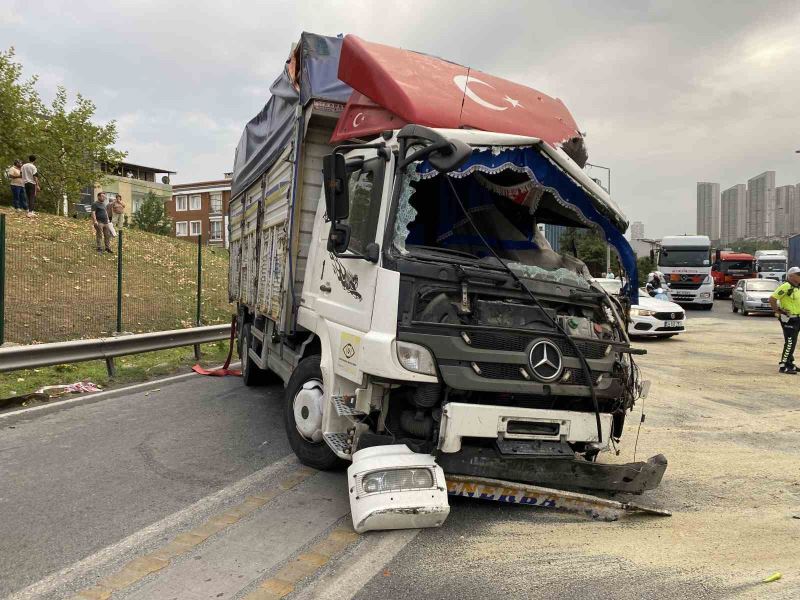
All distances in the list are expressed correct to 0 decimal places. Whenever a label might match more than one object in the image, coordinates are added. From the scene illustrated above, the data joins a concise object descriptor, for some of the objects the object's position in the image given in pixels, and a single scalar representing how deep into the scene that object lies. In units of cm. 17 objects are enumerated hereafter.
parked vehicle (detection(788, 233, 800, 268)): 2739
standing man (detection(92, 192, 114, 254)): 1525
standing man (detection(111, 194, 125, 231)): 2017
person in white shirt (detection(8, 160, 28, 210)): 1762
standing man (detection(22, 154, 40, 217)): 1722
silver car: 2450
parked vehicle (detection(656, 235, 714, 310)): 2756
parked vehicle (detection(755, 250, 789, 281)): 3672
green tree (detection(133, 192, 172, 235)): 4519
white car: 1557
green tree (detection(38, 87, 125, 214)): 2731
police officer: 1066
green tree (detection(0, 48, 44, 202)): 2389
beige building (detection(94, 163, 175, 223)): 5941
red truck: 3872
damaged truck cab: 379
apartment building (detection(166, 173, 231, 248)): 6507
